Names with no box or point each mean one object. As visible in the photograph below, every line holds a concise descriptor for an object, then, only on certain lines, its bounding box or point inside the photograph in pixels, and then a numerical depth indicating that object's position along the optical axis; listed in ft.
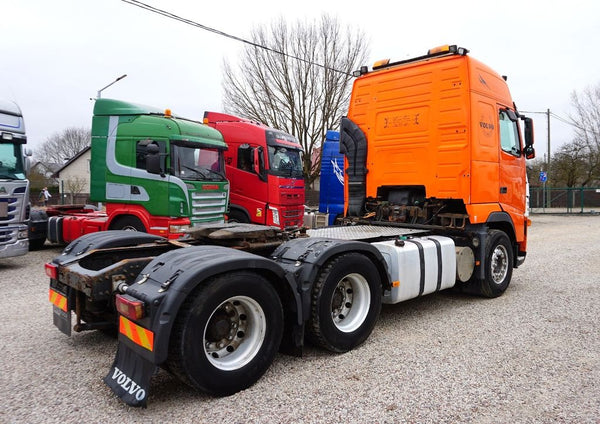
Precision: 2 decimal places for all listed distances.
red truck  36.42
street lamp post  59.80
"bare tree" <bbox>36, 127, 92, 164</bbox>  216.95
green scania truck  27.53
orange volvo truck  9.73
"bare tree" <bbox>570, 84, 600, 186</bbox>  115.24
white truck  27.48
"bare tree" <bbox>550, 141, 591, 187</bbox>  120.16
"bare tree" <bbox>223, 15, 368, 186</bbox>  80.28
